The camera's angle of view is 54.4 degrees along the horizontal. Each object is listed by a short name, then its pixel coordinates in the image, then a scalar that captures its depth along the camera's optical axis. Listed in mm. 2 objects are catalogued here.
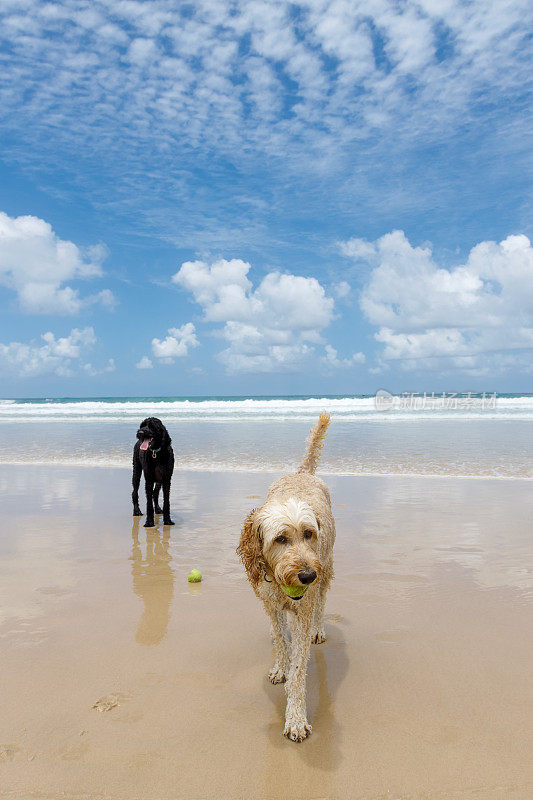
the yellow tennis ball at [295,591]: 2990
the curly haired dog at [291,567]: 2943
